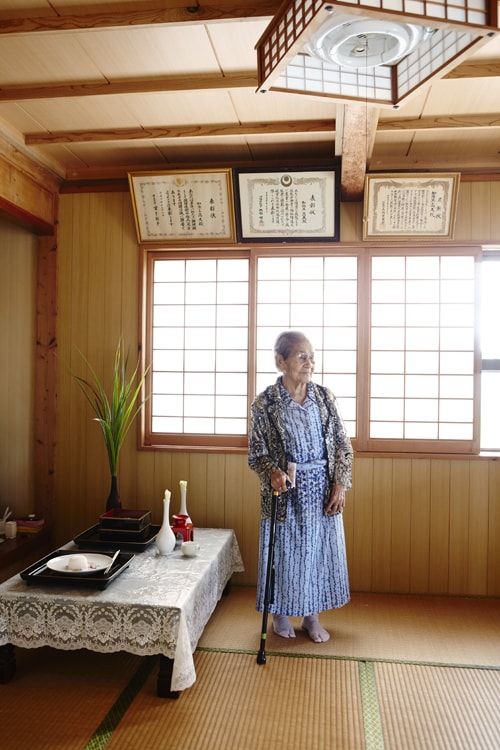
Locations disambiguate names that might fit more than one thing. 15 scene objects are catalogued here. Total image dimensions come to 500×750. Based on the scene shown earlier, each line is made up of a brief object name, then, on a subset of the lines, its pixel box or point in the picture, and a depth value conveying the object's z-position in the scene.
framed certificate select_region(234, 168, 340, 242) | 3.72
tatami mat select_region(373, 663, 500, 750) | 2.23
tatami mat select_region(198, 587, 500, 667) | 2.94
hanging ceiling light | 1.47
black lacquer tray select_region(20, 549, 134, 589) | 2.66
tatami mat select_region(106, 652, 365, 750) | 2.22
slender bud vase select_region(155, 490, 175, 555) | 3.15
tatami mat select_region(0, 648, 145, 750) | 2.24
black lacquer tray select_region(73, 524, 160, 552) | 3.24
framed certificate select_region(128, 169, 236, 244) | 3.80
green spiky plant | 3.74
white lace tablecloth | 2.47
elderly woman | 3.02
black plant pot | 3.68
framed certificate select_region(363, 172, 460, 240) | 3.67
